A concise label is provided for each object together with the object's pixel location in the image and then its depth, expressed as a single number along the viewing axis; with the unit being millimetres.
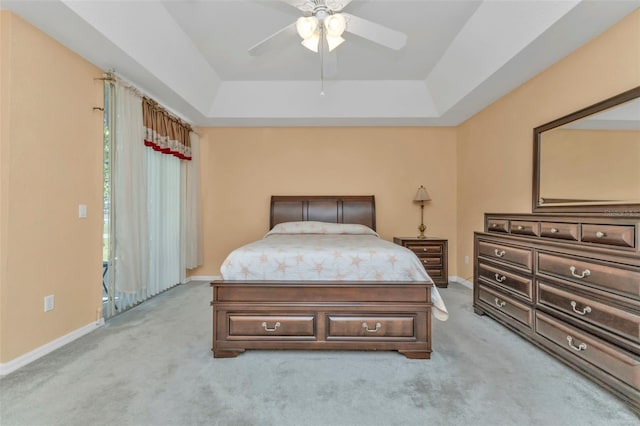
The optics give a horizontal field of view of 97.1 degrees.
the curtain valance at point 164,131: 3324
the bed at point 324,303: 2139
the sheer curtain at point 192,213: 4305
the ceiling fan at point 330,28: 1942
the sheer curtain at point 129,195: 2889
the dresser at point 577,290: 1635
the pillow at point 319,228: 3908
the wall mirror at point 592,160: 2004
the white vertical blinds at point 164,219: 3619
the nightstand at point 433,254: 4184
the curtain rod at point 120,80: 2777
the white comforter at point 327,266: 2213
